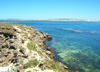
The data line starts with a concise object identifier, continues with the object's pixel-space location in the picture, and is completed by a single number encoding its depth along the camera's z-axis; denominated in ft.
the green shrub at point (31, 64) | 52.97
